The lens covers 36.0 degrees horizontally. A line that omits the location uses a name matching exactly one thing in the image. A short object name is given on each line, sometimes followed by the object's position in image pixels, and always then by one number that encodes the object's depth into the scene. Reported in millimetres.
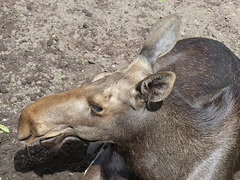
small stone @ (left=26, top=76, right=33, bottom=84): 5637
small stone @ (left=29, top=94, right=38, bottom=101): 5449
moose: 3549
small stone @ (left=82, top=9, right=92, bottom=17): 6672
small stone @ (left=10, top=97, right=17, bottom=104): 5422
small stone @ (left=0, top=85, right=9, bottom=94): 5484
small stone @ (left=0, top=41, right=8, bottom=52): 5953
